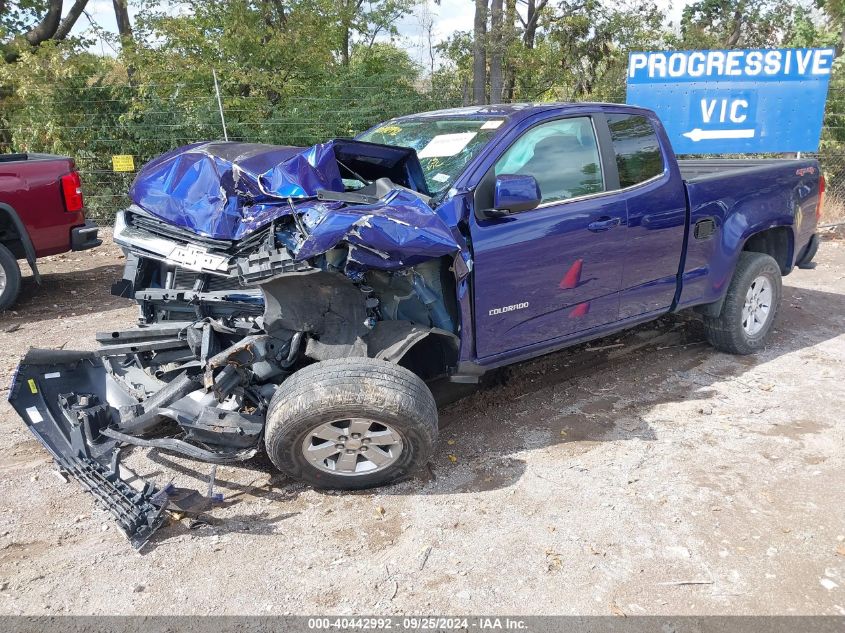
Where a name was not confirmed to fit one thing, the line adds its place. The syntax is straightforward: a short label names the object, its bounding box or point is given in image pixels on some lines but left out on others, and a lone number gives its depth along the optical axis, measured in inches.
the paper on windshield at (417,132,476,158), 159.6
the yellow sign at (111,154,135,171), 414.9
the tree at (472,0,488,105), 514.0
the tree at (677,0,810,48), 704.4
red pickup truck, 259.9
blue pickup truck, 129.1
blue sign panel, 360.8
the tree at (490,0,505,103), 526.0
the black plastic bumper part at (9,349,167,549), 120.9
